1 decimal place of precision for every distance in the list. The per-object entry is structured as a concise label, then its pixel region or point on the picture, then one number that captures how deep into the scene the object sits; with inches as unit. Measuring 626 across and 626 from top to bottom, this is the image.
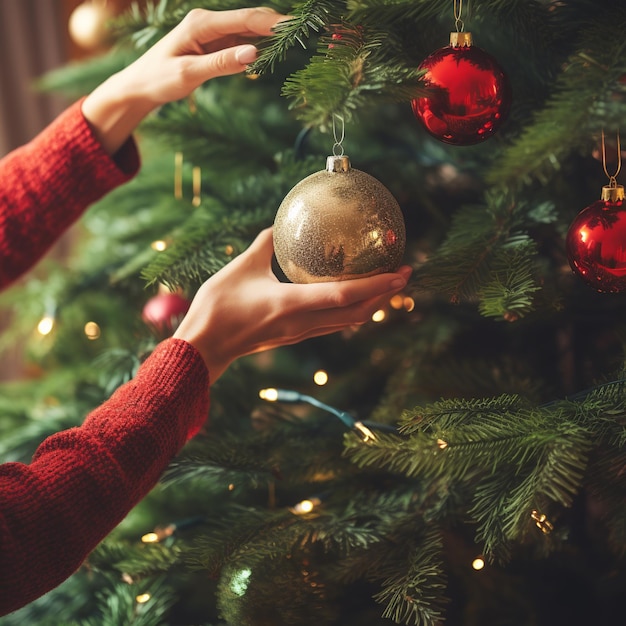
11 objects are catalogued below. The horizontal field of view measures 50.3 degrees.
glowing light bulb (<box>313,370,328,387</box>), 25.7
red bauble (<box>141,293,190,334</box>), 31.2
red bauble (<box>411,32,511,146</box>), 19.7
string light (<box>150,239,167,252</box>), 28.9
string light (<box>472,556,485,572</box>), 20.9
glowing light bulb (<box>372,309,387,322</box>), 28.6
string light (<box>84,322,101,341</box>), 36.0
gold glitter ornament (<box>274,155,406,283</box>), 18.9
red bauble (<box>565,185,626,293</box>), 19.7
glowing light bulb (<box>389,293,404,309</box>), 31.9
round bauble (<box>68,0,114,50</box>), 50.3
